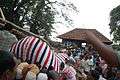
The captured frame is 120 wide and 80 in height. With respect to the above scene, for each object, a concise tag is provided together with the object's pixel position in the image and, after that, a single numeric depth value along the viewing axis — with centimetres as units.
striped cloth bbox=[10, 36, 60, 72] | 356
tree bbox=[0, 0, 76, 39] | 983
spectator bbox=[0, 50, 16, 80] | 134
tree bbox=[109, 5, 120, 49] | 1352
